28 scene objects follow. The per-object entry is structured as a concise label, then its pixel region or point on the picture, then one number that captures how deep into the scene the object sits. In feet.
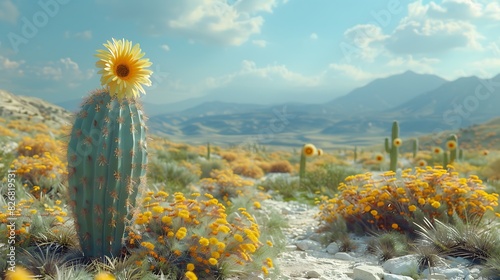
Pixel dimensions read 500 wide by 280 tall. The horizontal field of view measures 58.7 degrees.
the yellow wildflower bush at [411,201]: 19.22
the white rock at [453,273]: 14.55
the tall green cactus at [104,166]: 12.39
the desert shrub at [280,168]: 54.54
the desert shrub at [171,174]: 33.99
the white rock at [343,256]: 17.66
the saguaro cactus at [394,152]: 40.11
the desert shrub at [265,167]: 54.56
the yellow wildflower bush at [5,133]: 49.17
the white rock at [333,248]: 19.16
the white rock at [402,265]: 14.80
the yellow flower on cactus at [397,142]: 40.04
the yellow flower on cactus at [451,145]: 44.34
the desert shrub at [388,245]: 17.02
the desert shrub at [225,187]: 28.89
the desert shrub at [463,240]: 15.71
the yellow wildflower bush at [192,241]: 13.08
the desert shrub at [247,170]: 47.32
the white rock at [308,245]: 19.74
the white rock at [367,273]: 14.23
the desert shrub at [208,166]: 44.75
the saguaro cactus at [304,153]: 39.37
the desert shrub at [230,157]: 61.77
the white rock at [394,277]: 14.02
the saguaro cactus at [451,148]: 44.45
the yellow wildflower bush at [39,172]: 23.24
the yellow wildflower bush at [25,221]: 14.03
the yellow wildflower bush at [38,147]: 34.63
